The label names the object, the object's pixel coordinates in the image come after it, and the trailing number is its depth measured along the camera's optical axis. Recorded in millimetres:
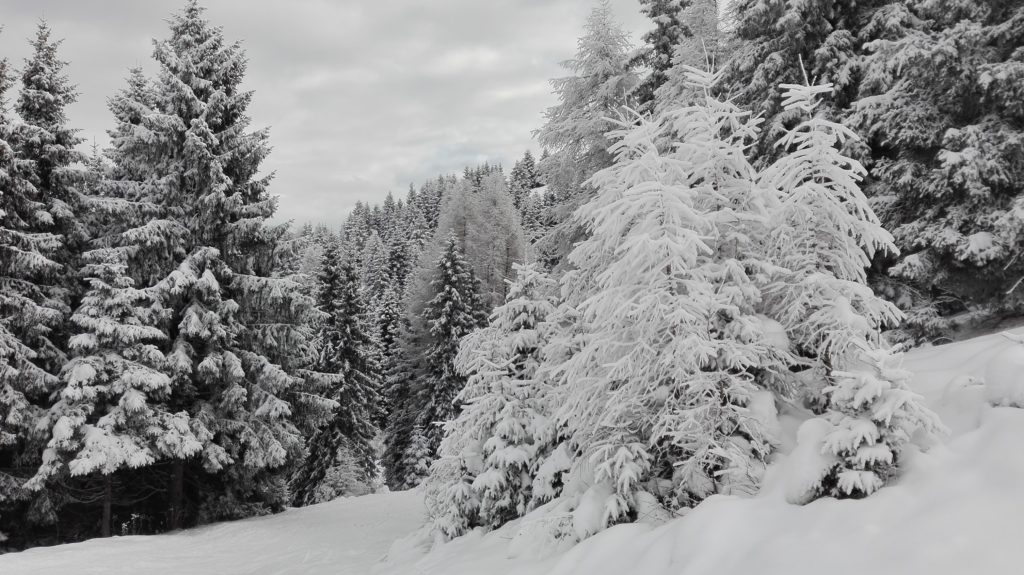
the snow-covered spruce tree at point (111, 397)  12594
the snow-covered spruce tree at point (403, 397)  28938
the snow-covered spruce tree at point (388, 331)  34231
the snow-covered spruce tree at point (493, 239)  33844
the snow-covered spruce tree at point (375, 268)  56406
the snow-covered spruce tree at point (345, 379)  24812
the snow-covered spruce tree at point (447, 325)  26250
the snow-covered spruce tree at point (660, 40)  14625
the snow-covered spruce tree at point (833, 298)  3918
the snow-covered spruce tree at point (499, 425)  8328
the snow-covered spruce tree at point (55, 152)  14953
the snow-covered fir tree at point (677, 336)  4988
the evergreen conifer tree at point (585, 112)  14312
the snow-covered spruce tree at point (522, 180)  78812
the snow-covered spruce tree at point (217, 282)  15047
